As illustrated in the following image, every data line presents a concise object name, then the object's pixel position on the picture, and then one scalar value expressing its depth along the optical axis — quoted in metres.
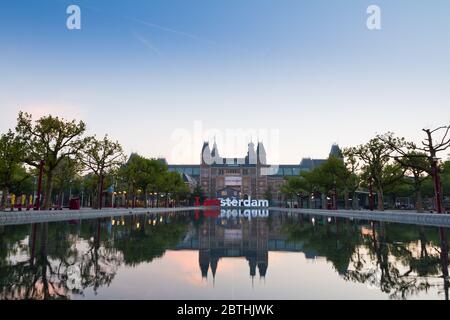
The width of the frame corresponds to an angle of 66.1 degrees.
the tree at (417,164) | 47.39
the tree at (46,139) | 36.85
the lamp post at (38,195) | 33.61
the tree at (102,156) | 48.38
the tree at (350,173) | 52.66
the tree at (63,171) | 55.26
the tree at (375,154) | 46.69
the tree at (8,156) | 34.31
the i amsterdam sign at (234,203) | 140.12
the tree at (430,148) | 29.85
